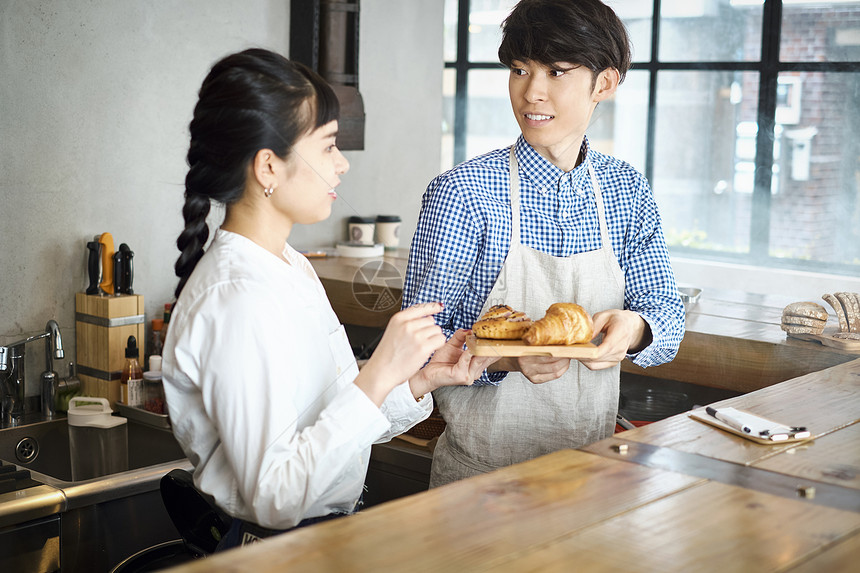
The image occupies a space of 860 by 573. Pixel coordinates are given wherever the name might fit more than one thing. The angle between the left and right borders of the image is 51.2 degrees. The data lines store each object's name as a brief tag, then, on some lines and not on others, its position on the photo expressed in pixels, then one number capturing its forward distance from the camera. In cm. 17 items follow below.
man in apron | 153
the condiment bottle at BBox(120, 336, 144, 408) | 263
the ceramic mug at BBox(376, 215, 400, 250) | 359
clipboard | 126
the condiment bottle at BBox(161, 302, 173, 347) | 277
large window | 487
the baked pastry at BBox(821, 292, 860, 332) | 210
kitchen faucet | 248
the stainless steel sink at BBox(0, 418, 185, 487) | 249
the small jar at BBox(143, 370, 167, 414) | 264
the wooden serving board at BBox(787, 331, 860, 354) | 200
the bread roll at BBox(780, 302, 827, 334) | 208
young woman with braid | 108
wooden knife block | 262
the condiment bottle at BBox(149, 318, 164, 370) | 278
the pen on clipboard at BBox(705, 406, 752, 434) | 129
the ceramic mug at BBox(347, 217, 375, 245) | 351
